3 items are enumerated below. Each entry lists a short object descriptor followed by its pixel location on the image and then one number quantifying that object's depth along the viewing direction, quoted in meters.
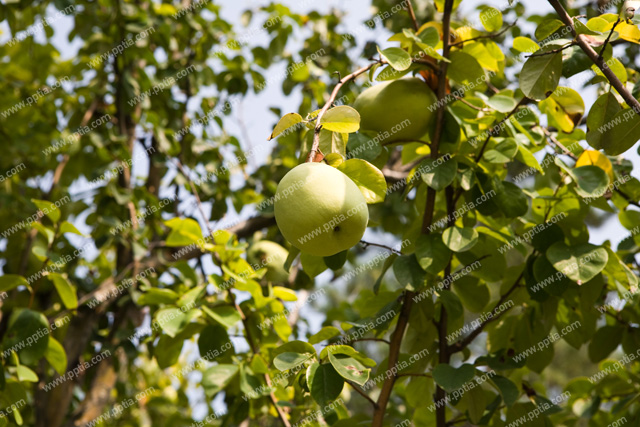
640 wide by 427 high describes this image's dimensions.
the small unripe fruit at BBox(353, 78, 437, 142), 2.08
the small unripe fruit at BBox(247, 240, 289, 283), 2.51
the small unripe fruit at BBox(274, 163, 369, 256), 1.88
